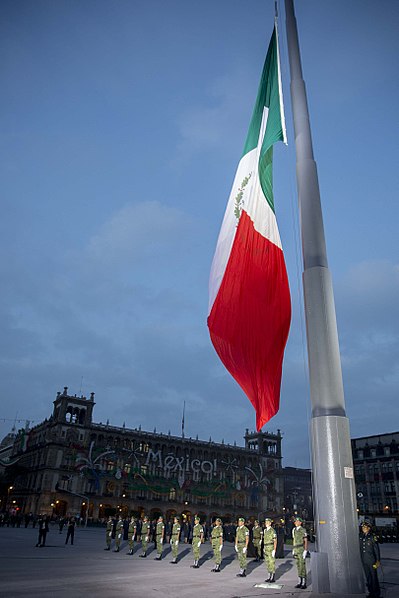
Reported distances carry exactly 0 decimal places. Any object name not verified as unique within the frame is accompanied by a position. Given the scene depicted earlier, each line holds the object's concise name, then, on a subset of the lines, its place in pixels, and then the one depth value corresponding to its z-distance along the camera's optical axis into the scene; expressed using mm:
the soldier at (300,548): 13203
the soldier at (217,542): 17500
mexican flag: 10781
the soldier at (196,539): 18583
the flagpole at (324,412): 8719
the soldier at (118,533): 25259
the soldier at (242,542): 16203
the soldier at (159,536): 21172
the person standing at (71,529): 29719
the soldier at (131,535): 23531
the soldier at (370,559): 9312
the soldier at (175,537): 20016
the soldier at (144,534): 22391
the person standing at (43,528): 26219
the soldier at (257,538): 21922
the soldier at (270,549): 14391
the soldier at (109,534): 26319
